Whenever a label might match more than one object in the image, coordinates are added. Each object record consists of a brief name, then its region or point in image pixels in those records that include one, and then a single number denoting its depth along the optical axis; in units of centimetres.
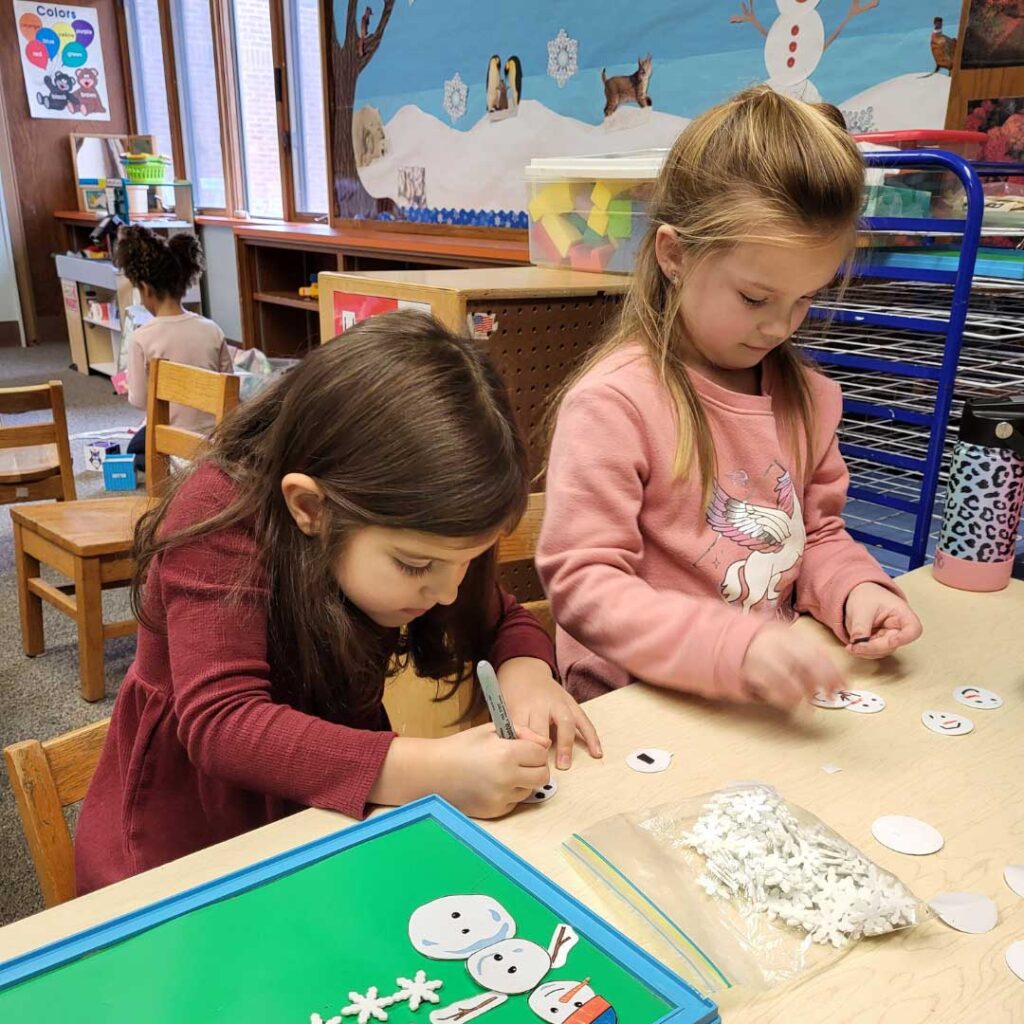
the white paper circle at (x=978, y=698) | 77
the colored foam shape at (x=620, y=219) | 152
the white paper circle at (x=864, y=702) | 77
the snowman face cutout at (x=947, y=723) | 73
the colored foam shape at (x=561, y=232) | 165
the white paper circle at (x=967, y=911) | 52
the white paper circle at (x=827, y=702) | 78
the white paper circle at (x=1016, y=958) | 49
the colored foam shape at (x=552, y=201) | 163
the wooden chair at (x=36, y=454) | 222
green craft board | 42
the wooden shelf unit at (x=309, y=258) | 287
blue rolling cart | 111
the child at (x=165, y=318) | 290
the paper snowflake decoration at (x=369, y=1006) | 41
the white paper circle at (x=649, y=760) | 67
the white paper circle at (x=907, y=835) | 59
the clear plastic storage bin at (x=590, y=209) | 149
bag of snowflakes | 49
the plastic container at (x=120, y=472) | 312
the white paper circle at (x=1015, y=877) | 55
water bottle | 99
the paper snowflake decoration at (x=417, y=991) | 42
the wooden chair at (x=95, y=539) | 198
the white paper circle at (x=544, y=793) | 63
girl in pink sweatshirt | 84
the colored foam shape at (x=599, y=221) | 156
